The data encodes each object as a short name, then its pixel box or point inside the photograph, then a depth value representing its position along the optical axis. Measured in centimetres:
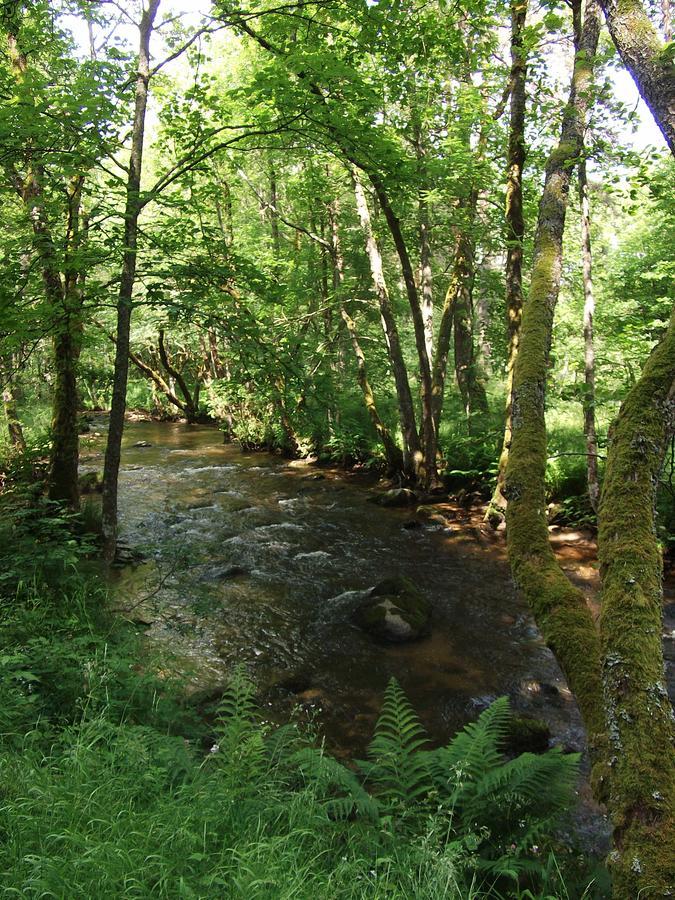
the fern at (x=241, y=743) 350
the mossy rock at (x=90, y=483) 1439
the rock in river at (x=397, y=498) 1424
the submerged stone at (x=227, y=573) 972
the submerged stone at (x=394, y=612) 775
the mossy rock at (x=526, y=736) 543
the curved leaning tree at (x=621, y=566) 211
